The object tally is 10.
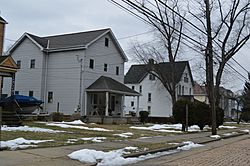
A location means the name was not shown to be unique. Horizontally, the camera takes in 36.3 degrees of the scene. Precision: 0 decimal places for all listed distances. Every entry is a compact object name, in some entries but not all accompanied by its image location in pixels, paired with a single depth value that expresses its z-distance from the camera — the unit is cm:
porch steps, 3876
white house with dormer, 6097
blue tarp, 2934
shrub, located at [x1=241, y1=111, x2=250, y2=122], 7688
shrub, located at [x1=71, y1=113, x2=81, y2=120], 3351
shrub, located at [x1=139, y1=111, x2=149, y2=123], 4356
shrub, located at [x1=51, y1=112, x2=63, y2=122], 3281
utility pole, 2631
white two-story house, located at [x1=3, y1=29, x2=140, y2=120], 3699
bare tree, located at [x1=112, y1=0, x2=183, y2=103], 4775
